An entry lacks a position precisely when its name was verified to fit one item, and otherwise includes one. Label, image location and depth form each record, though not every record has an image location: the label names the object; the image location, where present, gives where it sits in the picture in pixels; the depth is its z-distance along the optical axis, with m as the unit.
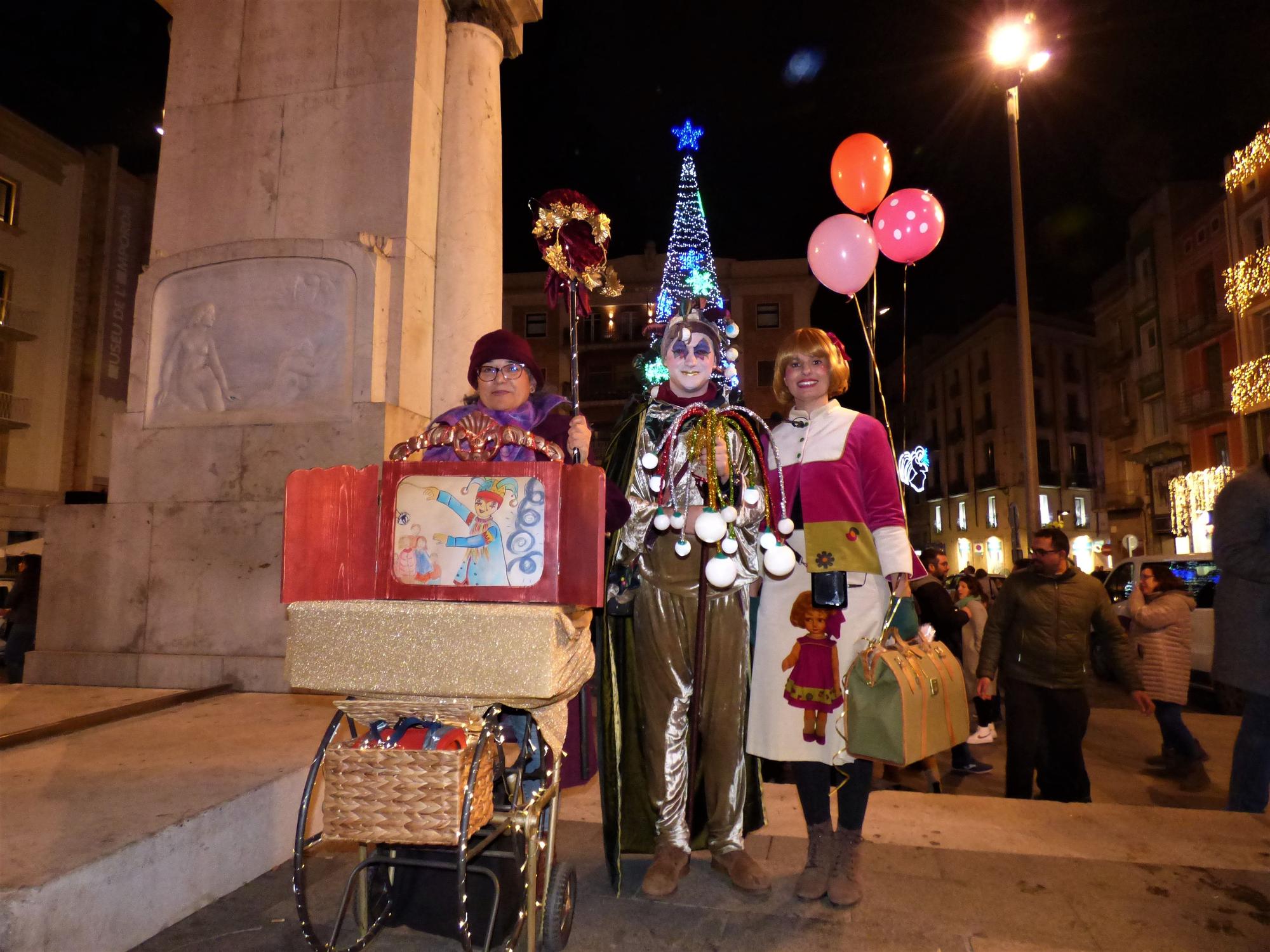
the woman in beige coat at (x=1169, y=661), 6.86
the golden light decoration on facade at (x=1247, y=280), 22.25
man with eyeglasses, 4.91
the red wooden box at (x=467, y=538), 2.21
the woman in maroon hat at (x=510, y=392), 2.72
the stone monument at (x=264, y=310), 5.07
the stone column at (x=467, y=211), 5.69
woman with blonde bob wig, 2.86
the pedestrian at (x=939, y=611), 6.05
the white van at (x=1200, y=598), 10.34
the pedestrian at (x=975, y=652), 7.36
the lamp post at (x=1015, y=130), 8.89
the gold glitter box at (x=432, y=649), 2.04
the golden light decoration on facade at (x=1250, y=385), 21.95
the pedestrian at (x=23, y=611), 7.61
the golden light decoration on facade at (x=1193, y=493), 24.39
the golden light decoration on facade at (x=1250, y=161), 21.11
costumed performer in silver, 2.97
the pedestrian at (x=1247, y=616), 3.74
